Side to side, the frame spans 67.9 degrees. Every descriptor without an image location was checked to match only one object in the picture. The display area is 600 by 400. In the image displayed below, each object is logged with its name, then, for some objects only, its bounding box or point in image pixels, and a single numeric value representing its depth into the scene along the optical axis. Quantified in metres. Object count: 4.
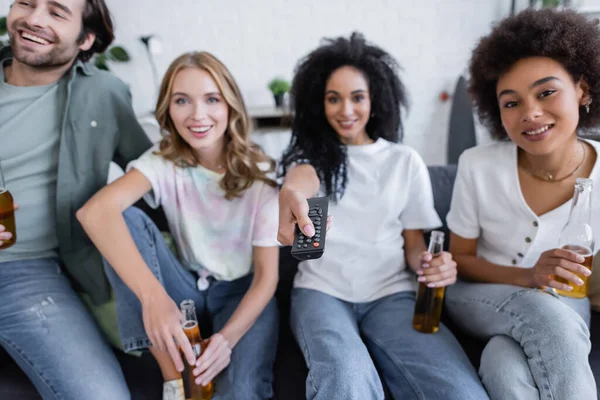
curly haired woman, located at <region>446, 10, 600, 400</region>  0.94
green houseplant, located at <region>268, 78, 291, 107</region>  2.71
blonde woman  1.08
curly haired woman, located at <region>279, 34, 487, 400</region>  0.99
